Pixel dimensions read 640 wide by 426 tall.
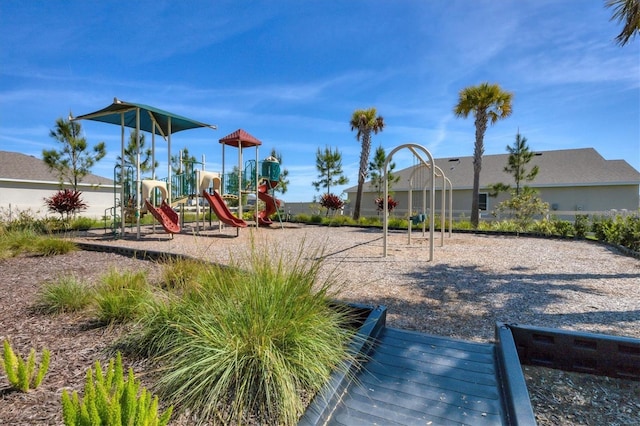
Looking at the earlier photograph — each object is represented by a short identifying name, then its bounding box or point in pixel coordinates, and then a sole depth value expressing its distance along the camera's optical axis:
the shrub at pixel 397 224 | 14.37
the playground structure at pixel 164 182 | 9.83
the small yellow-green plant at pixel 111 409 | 1.18
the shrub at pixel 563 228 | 11.42
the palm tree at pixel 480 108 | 14.93
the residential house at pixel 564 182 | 17.86
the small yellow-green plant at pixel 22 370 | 1.85
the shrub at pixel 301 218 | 17.96
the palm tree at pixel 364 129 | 19.45
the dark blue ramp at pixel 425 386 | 1.91
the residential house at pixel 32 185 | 20.00
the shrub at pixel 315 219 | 17.55
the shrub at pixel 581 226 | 10.99
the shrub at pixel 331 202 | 19.11
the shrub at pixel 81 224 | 12.94
